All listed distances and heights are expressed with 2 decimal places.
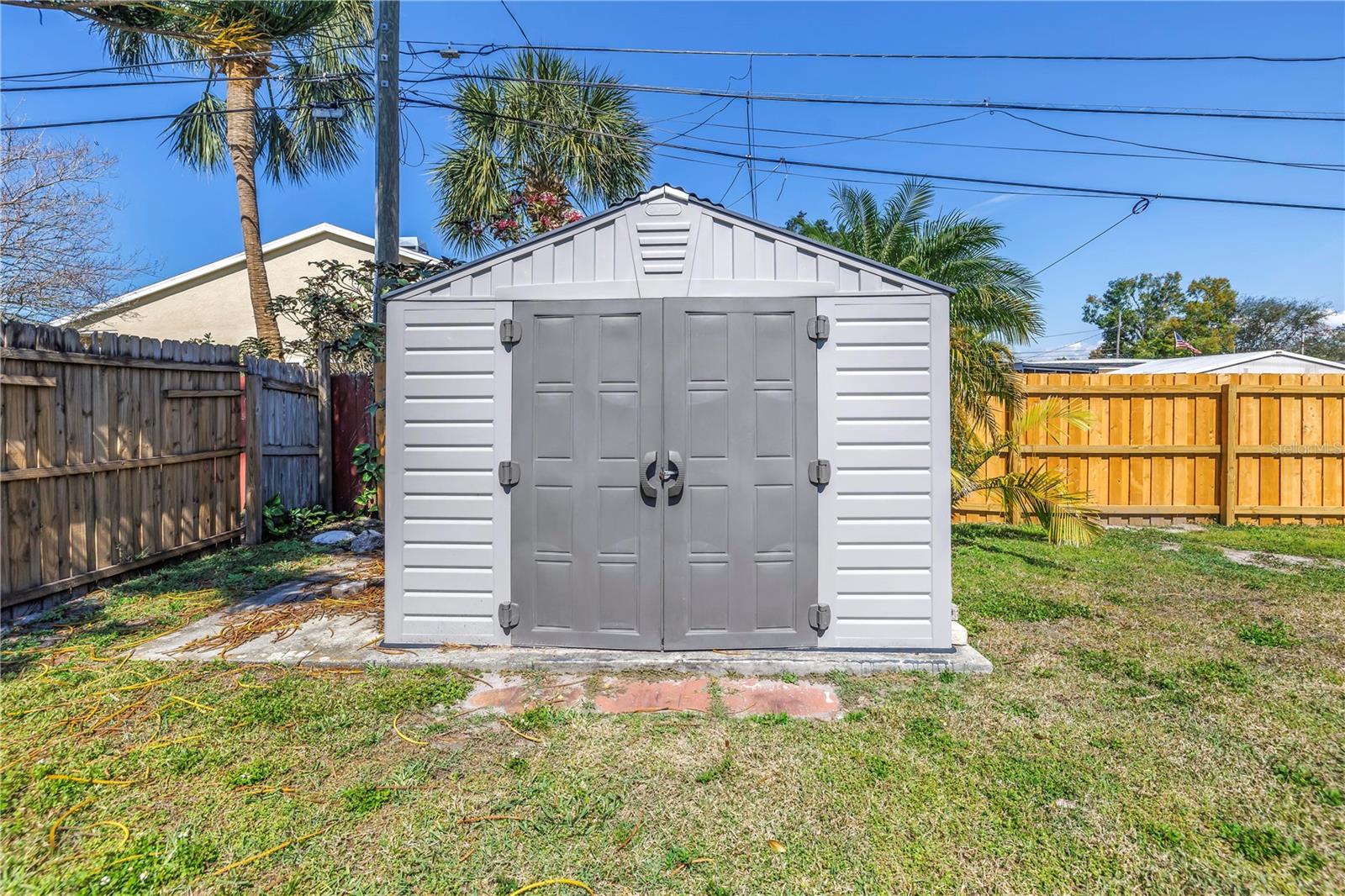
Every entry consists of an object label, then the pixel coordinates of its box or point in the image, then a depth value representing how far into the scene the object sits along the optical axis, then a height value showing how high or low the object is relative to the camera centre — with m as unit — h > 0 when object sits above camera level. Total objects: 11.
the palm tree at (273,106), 8.55 +5.22
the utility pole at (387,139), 5.68 +2.80
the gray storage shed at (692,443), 3.57 -0.01
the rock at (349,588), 4.78 -1.17
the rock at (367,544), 6.17 -1.04
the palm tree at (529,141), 9.15 +4.56
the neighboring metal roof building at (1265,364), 12.30 +1.65
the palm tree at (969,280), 6.27 +1.72
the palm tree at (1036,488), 5.71 -0.43
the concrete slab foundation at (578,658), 3.46 -1.25
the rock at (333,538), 6.52 -1.04
